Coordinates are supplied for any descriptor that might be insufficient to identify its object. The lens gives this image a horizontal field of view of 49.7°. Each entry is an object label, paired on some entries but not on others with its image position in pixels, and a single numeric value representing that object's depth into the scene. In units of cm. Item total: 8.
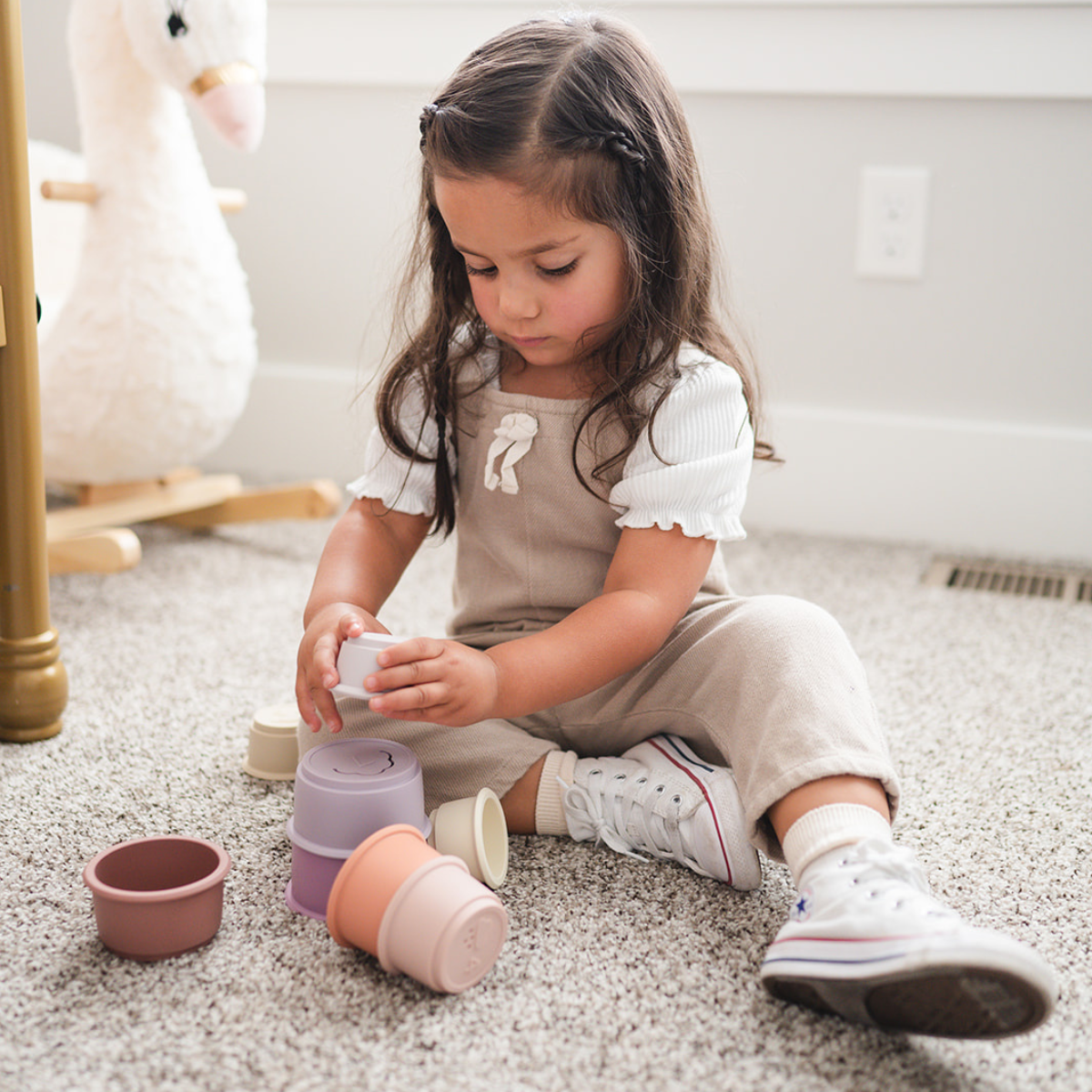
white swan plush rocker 120
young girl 68
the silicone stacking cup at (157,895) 61
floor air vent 133
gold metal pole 80
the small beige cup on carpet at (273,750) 84
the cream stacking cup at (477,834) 70
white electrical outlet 146
